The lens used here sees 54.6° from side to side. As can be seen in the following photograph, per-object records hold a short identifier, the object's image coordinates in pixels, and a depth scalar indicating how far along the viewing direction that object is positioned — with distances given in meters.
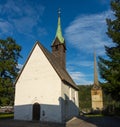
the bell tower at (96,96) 29.79
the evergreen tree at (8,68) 18.33
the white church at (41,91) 13.30
